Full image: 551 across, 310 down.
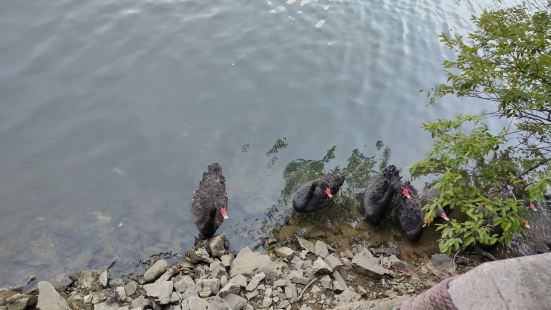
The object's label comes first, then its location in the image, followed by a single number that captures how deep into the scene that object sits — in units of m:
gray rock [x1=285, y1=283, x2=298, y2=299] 6.69
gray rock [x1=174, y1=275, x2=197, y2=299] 6.39
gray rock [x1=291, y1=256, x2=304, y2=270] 7.51
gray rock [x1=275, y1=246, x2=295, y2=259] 7.74
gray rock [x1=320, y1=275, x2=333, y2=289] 7.06
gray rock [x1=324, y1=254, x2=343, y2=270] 7.51
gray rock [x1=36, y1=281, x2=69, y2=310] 5.93
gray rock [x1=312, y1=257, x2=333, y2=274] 7.22
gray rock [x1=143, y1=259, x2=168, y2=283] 6.91
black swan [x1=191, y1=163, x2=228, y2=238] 7.80
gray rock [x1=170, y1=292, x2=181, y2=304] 6.25
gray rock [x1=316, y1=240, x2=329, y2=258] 7.87
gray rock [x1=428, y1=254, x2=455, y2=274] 8.10
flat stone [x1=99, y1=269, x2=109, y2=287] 6.75
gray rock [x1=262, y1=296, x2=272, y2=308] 6.48
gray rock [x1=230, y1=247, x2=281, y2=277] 7.10
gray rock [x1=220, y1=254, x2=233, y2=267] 7.32
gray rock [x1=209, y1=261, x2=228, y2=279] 7.02
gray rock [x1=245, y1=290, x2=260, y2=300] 6.60
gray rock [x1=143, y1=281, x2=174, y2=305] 6.23
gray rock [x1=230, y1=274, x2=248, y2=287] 6.70
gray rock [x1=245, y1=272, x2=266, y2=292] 6.70
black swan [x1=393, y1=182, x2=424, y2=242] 8.54
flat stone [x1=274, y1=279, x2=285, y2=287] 6.86
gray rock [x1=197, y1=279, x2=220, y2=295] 6.54
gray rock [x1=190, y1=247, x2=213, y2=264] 7.38
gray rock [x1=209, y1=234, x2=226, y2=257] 7.59
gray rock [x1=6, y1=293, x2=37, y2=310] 5.84
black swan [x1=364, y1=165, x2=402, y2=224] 8.82
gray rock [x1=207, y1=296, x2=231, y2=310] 6.00
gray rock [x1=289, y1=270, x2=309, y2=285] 7.00
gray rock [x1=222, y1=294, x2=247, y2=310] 6.28
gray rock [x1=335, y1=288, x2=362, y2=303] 6.82
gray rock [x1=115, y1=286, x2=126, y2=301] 6.44
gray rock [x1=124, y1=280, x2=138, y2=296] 6.60
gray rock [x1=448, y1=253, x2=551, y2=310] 2.53
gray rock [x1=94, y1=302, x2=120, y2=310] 6.17
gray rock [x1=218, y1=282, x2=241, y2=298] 6.43
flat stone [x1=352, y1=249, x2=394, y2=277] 7.54
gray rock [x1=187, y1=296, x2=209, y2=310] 5.98
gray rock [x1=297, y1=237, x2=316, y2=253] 8.01
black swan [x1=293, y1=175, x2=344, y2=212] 8.70
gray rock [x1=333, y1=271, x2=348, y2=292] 7.05
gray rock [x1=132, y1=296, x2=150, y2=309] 6.29
